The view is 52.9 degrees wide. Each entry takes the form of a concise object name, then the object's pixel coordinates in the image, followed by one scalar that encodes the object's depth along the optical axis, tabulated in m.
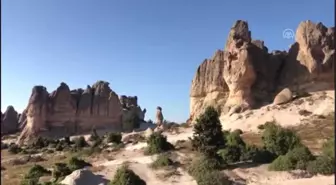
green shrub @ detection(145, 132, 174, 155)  25.39
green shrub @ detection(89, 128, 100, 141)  47.47
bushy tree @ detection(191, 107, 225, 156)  19.55
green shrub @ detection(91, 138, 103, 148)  39.90
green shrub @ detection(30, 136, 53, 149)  49.27
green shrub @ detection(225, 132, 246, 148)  21.53
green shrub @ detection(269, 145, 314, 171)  16.14
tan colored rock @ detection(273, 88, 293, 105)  37.09
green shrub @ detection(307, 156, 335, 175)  14.92
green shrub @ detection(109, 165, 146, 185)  15.31
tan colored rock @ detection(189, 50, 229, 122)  45.66
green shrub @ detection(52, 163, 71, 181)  19.48
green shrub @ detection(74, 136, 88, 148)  42.43
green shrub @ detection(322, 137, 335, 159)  15.32
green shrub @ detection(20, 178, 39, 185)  17.91
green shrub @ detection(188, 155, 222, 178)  17.32
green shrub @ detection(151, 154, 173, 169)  19.99
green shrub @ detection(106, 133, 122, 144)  40.94
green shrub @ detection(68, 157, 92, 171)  21.37
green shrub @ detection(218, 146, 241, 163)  19.30
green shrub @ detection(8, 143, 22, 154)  45.12
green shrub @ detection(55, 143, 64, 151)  42.88
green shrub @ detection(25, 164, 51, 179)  20.27
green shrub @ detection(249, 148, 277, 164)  18.75
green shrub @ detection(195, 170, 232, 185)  15.27
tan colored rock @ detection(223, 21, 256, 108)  39.97
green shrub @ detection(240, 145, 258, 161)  19.42
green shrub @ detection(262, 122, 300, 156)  19.31
